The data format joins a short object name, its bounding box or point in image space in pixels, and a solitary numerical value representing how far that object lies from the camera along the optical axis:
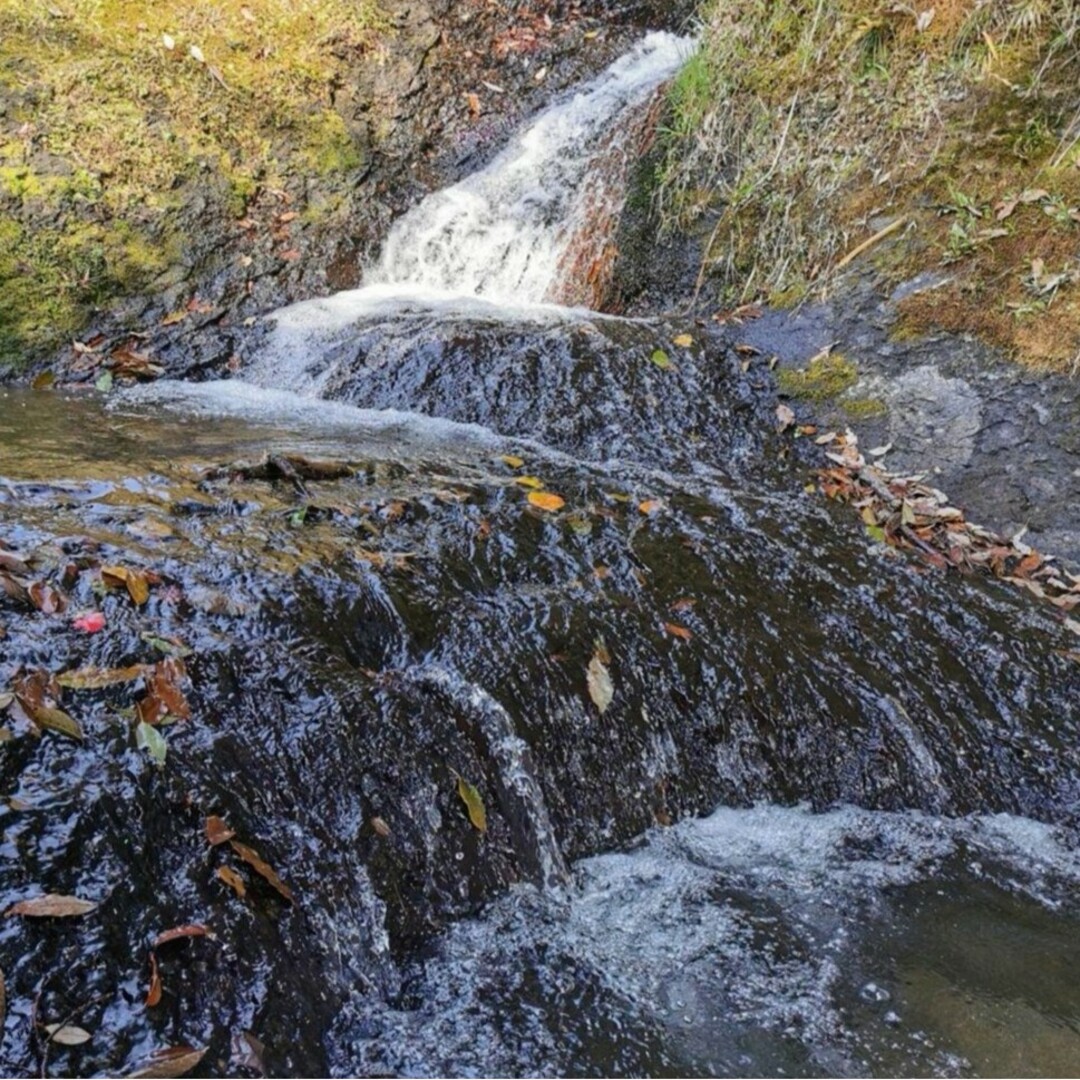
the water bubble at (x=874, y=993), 2.19
